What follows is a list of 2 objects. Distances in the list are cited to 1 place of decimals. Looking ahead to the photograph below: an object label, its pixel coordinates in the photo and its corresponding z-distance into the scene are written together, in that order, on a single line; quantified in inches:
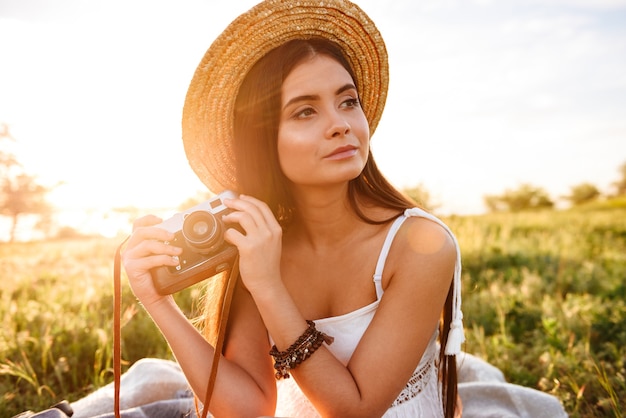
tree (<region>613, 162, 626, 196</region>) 1587.0
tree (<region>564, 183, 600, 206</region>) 1531.7
